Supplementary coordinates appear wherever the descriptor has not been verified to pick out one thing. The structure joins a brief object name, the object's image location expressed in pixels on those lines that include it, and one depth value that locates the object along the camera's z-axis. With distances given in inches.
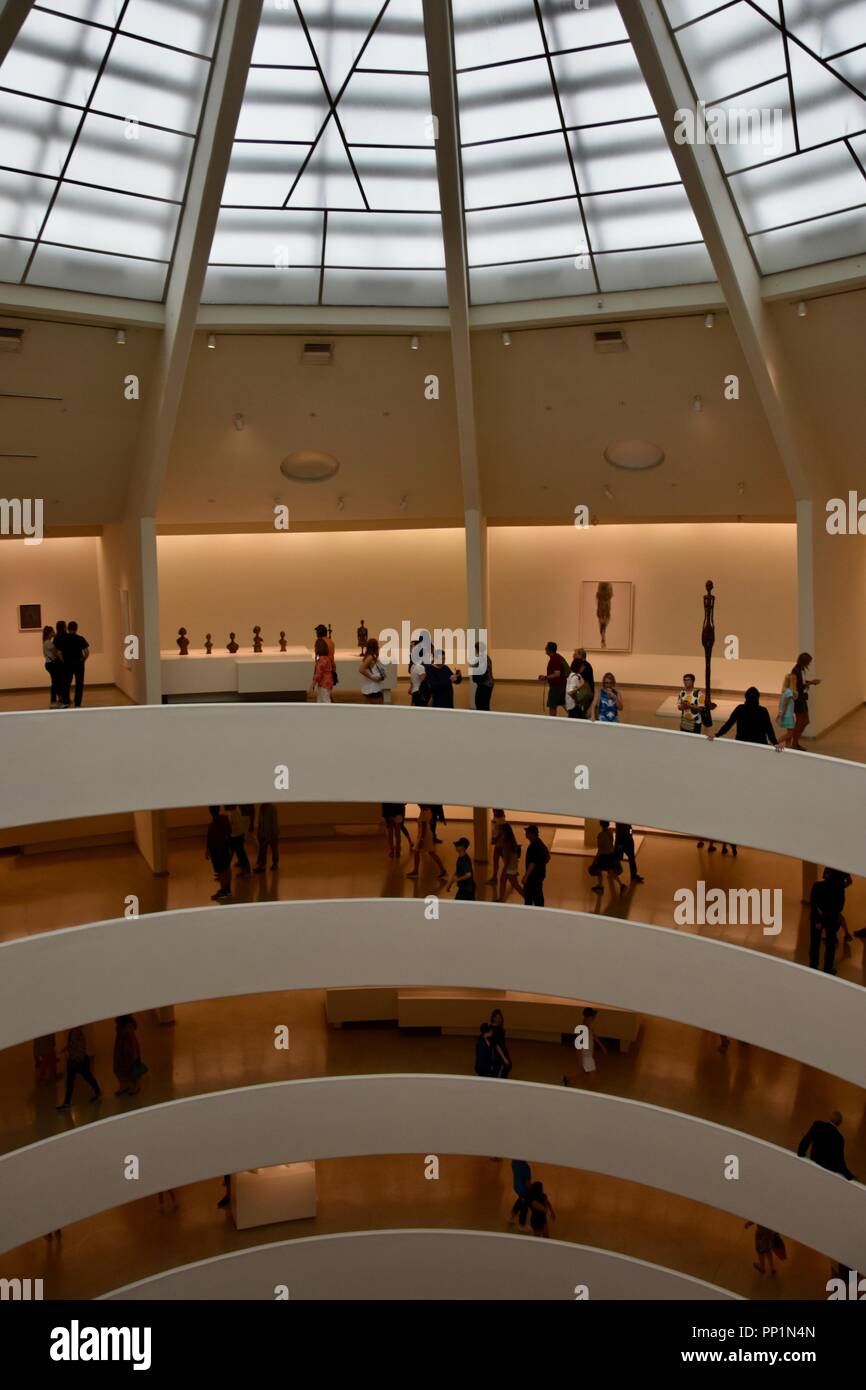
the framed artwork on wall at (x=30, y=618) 1080.8
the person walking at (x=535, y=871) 845.2
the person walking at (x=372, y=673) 867.4
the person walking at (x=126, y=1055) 836.0
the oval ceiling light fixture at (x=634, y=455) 921.5
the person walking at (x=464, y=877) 863.1
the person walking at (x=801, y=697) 729.0
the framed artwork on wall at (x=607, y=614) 1113.4
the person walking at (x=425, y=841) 958.4
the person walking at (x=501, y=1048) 850.8
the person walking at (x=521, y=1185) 853.8
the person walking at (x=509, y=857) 888.3
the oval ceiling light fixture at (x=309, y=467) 957.2
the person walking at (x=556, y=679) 887.7
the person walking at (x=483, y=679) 877.2
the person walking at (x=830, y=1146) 702.5
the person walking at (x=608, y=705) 797.2
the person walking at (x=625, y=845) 909.4
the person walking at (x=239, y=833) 960.3
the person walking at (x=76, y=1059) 804.6
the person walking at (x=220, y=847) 893.8
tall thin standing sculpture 874.8
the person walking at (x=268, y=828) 946.7
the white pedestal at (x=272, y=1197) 870.4
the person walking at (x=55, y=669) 874.1
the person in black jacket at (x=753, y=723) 729.0
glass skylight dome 643.5
